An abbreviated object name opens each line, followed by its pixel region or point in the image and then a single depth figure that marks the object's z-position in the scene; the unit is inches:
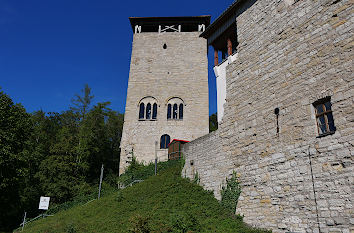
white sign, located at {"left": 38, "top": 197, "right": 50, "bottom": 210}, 645.0
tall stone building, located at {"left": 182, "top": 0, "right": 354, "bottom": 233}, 266.4
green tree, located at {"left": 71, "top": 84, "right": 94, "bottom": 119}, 1216.5
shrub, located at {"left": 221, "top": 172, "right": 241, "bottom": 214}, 376.2
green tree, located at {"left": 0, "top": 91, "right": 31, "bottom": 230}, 705.6
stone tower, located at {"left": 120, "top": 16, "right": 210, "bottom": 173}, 951.0
